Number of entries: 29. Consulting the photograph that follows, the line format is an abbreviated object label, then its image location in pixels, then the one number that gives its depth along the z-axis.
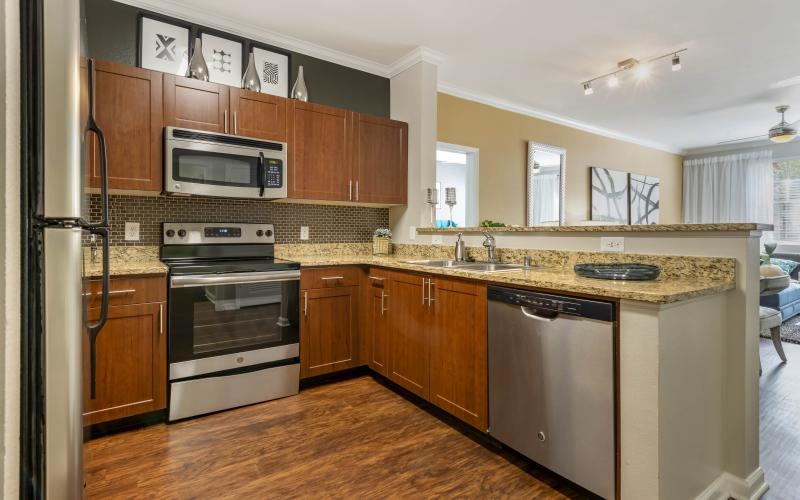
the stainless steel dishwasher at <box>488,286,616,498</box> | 1.53
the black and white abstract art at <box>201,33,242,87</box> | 2.90
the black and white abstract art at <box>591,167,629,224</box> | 5.72
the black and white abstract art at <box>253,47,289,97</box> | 3.12
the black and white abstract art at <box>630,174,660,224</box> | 6.32
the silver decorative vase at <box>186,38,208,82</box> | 2.67
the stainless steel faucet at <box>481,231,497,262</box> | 2.66
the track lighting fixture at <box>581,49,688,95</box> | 3.49
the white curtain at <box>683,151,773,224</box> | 6.45
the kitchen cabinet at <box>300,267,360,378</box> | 2.81
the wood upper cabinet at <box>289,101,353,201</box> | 3.02
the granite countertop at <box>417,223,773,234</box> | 1.63
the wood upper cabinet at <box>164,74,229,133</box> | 2.54
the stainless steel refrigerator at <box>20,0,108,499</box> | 0.62
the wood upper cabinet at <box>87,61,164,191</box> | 2.34
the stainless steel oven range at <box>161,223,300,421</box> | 2.35
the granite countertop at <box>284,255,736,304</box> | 1.41
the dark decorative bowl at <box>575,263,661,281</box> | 1.74
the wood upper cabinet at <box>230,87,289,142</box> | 2.77
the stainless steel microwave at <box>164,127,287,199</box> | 2.49
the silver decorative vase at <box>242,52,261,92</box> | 2.87
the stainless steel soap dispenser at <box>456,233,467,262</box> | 2.90
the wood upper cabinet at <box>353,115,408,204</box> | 3.35
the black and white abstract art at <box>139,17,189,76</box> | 2.67
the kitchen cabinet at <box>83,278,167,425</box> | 2.14
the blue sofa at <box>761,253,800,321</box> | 4.15
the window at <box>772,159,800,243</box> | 6.17
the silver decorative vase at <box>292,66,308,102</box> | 3.11
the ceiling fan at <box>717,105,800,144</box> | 4.85
